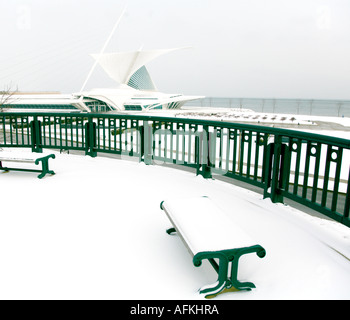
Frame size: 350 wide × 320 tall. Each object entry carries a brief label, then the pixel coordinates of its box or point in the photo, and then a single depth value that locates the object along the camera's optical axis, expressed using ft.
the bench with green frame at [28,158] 18.40
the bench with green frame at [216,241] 7.75
